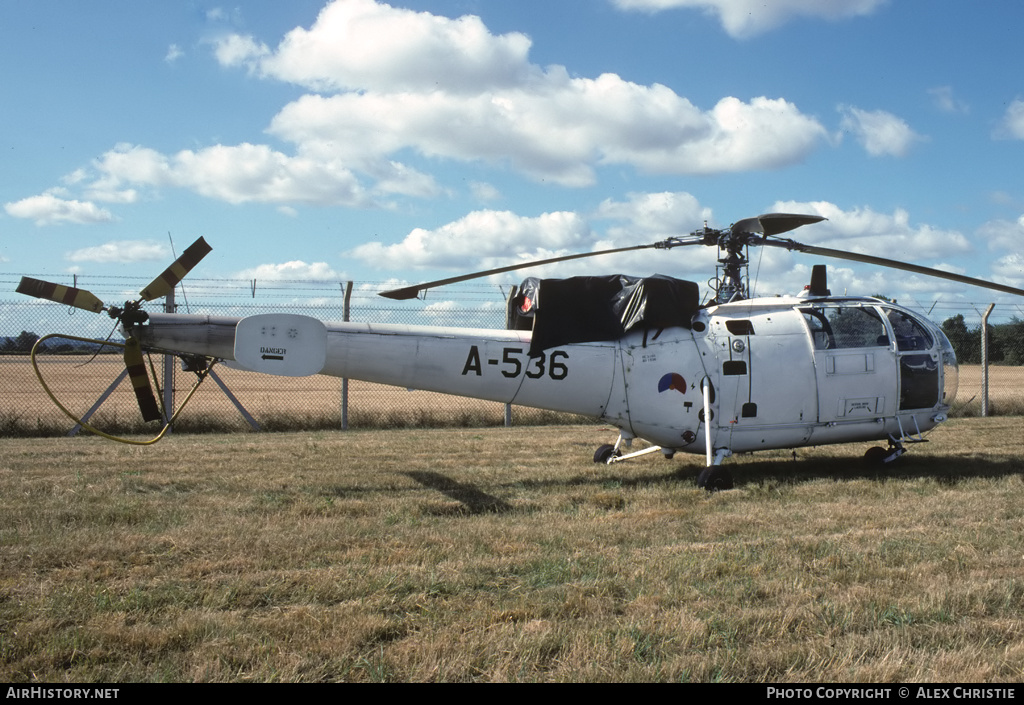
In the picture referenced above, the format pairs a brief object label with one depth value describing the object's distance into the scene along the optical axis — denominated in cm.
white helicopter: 852
